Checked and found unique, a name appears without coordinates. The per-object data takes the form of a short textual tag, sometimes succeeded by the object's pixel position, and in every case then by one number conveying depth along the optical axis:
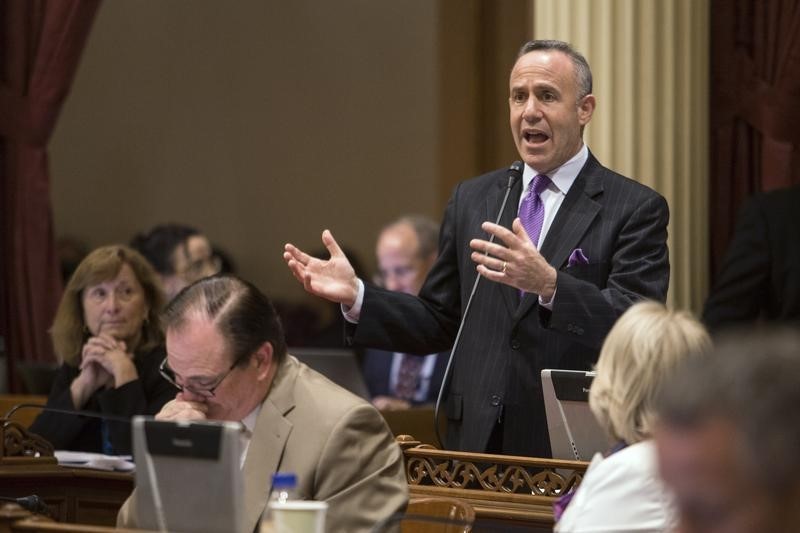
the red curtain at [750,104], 11.08
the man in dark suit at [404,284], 13.58
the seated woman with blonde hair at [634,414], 5.11
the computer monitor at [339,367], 11.84
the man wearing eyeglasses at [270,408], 5.95
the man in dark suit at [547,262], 7.44
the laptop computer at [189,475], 5.08
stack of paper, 8.96
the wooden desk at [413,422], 11.26
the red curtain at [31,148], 13.42
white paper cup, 4.89
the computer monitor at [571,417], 6.45
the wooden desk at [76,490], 8.57
